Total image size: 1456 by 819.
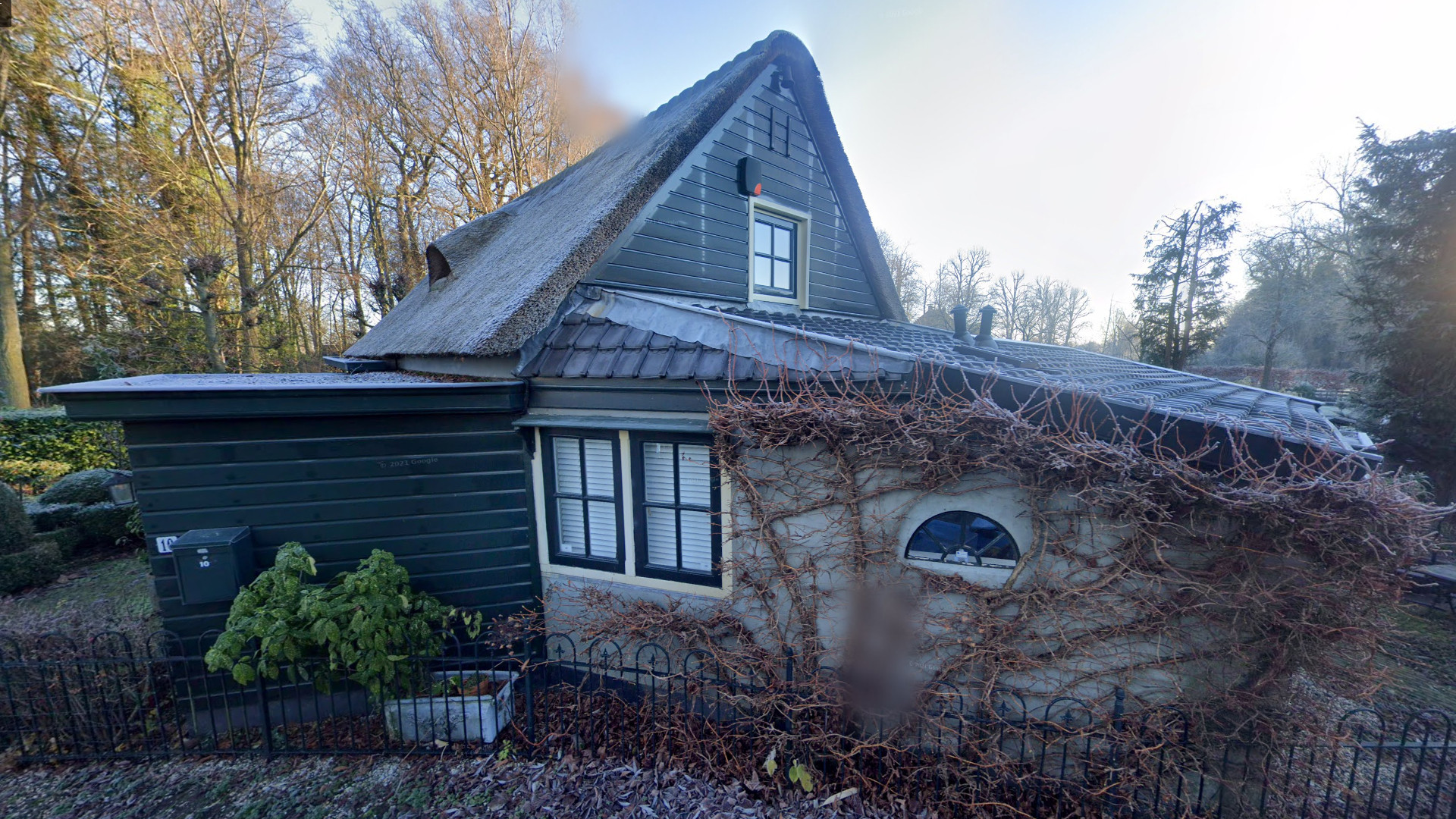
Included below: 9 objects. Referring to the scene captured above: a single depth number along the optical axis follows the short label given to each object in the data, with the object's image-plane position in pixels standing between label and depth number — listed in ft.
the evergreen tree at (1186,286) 58.39
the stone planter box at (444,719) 13.92
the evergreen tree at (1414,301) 32.12
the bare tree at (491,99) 51.37
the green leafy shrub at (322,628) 12.60
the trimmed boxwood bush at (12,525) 23.29
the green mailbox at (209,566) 13.37
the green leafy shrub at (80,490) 27.96
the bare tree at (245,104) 39.50
